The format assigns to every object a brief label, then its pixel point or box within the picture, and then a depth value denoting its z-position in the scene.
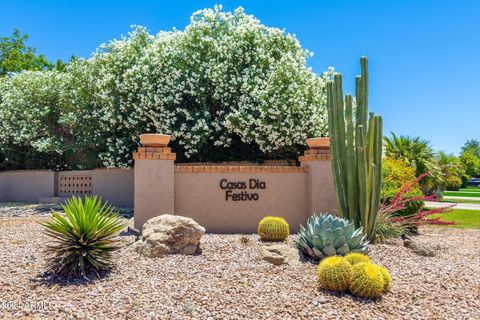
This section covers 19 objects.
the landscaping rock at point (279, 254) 6.77
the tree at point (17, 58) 31.08
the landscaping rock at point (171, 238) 7.10
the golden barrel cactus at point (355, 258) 6.01
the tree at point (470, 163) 61.60
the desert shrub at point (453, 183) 40.23
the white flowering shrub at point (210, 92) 14.38
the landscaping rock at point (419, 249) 8.19
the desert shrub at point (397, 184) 11.30
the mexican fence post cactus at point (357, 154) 8.47
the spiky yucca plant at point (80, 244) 6.12
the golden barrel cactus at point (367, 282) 5.38
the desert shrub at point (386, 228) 9.09
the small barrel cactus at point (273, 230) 8.47
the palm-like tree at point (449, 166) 38.80
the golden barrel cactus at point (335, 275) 5.50
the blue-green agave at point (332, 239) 6.92
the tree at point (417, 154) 24.31
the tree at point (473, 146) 89.57
